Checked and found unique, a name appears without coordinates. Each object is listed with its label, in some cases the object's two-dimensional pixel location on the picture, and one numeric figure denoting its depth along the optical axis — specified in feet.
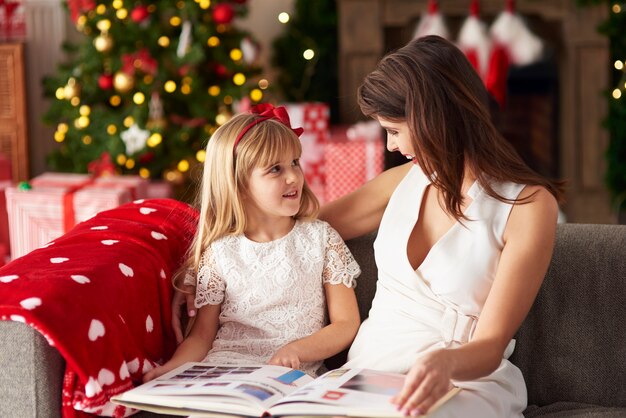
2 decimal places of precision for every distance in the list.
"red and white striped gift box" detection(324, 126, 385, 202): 14.90
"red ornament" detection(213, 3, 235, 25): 14.88
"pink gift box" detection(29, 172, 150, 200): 12.74
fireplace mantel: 16.72
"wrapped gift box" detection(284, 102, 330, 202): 15.15
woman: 5.83
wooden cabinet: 16.02
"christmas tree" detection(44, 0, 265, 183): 14.90
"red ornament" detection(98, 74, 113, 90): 14.99
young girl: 6.72
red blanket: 5.62
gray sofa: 6.60
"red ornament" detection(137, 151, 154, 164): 14.92
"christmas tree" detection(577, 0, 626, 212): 16.55
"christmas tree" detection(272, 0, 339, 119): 17.13
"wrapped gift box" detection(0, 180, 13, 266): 12.37
